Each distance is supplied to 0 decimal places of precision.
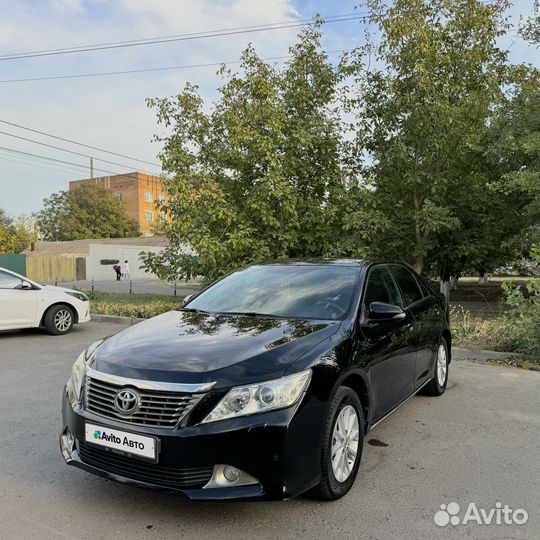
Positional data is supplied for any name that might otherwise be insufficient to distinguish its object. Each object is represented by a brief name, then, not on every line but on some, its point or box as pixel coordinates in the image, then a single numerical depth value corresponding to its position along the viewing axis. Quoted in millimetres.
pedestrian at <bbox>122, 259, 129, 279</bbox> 39897
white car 9094
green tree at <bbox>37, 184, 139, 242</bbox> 55594
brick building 73250
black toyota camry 2670
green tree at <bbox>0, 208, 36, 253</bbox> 39562
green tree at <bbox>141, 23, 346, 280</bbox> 11117
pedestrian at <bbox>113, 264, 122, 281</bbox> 37475
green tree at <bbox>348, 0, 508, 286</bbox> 10922
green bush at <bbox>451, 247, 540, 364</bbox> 7273
